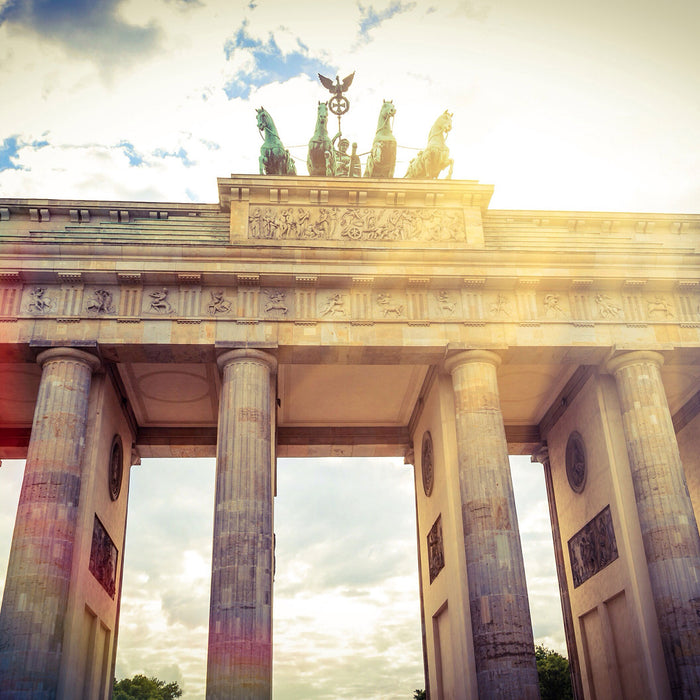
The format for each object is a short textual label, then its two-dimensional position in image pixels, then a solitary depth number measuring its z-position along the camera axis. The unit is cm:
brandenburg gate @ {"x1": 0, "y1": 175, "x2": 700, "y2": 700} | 1812
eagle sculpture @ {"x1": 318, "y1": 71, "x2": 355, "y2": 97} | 2744
